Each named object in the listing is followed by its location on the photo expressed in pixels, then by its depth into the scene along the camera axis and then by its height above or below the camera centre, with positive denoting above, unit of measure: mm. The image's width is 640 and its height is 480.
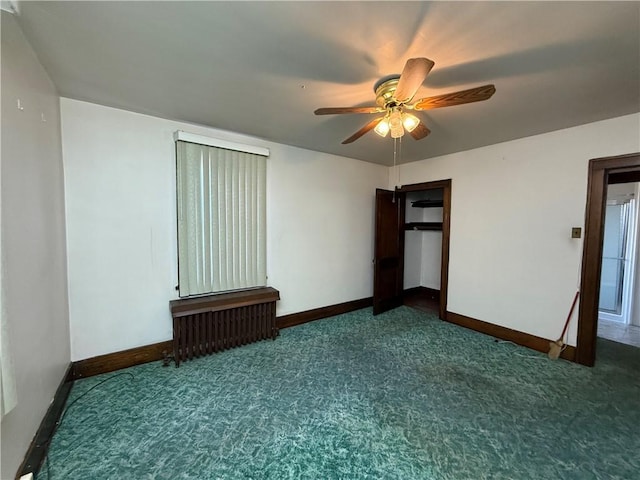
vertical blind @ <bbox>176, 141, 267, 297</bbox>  2785 +86
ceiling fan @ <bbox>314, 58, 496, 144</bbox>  1408 +864
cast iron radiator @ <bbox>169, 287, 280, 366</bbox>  2609 -1078
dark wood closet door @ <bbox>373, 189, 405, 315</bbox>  4152 -407
